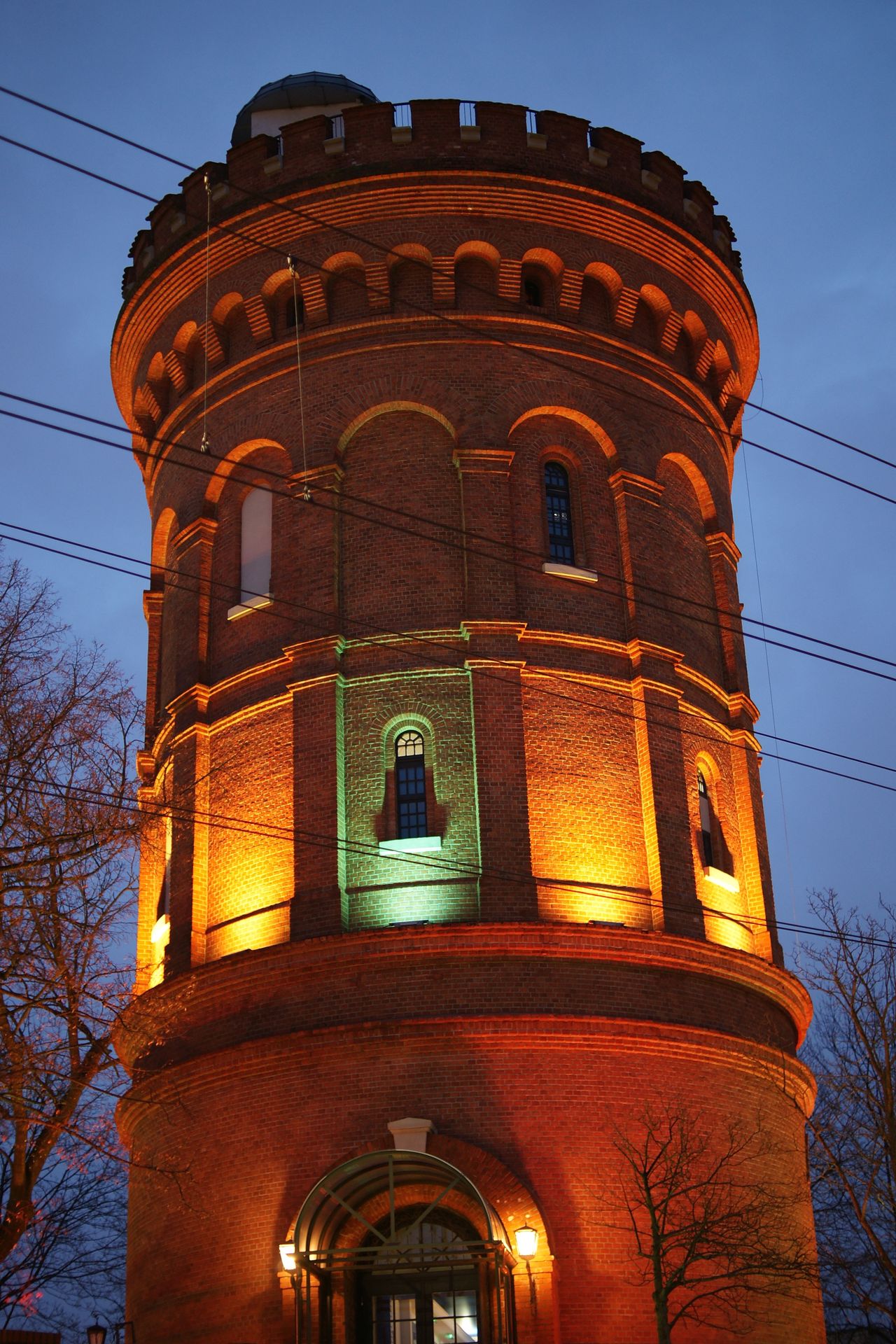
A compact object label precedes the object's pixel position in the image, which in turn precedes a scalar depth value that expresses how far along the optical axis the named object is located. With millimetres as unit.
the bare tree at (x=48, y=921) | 19328
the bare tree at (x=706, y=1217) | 21516
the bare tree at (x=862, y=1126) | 25641
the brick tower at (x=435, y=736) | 22516
